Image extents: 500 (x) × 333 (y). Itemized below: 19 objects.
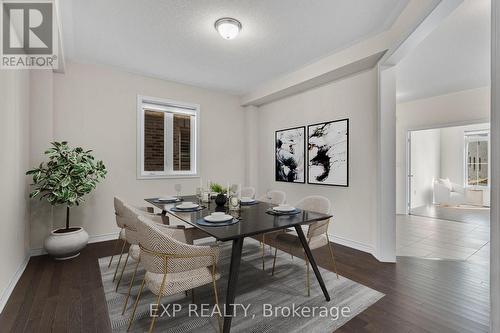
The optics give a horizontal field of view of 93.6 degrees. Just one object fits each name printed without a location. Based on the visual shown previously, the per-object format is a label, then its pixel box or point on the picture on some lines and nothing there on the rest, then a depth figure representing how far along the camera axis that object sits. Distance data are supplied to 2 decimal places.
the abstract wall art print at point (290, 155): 4.27
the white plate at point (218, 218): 1.92
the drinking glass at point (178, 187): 3.04
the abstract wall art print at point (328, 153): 3.60
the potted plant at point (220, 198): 2.66
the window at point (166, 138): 4.12
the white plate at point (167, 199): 2.97
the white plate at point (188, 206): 2.46
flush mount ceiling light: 2.51
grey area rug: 1.80
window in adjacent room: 7.22
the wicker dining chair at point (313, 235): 2.36
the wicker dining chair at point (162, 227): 1.88
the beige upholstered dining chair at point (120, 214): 2.19
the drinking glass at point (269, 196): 3.49
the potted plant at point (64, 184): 2.88
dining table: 1.62
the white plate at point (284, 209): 2.28
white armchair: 7.03
